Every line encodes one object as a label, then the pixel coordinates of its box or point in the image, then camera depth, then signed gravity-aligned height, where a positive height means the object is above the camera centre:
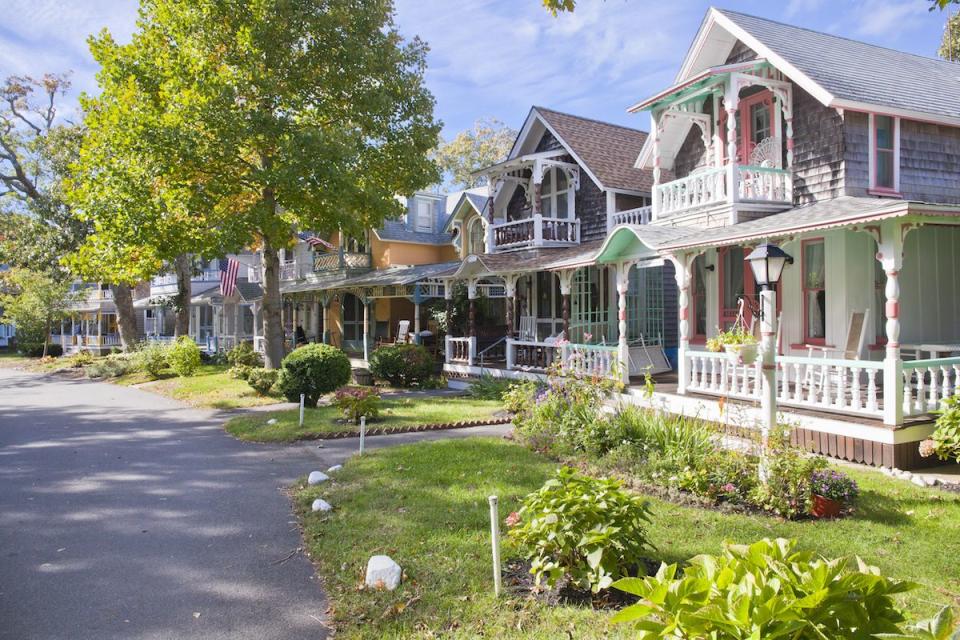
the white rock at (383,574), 5.05 -2.01
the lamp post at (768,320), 6.89 +0.04
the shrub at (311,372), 15.19 -1.06
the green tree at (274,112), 16.30 +6.16
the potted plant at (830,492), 6.60 -1.84
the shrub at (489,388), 16.84 -1.68
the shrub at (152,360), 25.52 -1.19
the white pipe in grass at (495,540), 4.54 -1.60
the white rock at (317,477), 8.48 -2.03
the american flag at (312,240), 30.10 +4.34
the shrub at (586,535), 4.52 -1.53
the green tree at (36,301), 37.75 +1.95
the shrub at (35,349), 44.80 -1.24
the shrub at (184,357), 24.81 -1.06
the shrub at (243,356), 26.95 -1.18
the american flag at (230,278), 31.44 +2.62
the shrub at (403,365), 19.69 -1.17
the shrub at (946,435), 7.84 -1.44
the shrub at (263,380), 17.80 -1.44
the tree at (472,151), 49.25 +13.98
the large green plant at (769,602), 2.23 -1.04
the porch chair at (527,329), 20.27 -0.08
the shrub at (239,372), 22.18 -1.51
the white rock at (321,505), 7.19 -2.04
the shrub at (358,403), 12.68 -1.53
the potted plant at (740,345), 9.05 -0.32
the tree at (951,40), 24.42 +11.47
